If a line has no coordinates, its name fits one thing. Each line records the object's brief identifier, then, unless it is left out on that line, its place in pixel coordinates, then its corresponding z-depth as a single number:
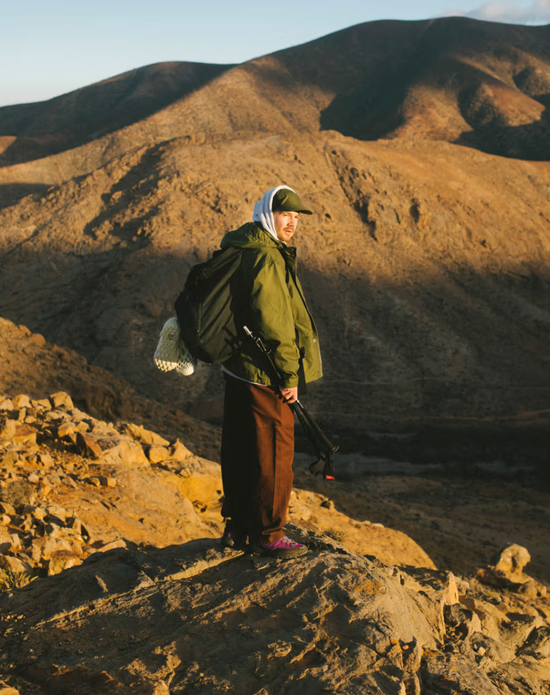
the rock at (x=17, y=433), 5.34
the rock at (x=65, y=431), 5.60
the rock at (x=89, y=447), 5.47
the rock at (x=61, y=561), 3.49
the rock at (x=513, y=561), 7.32
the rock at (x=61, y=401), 7.12
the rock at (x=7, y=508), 4.08
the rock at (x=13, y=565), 3.30
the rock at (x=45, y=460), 5.13
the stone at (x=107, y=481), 5.15
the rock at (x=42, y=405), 6.46
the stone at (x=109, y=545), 3.99
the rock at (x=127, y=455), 5.56
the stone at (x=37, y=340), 11.69
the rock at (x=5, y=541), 3.58
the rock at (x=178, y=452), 6.67
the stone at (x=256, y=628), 2.16
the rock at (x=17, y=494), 4.27
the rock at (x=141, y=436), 7.09
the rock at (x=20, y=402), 6.27
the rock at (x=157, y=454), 6.35
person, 2.91
